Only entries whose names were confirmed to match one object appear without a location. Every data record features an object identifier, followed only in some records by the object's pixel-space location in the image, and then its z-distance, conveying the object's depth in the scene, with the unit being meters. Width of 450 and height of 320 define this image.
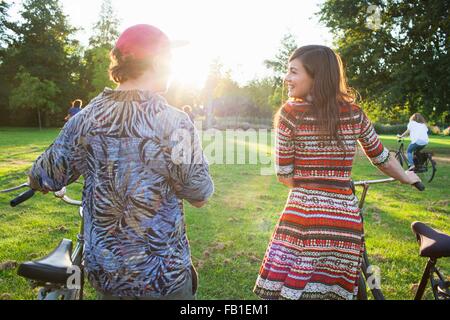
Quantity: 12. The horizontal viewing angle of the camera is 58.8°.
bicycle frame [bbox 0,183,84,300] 1.91
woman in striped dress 2.12
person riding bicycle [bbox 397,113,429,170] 11.69
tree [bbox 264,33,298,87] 64.62
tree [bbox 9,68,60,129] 37.19
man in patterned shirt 1.64
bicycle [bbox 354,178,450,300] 2.39
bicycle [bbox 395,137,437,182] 11.45
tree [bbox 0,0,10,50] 40.78
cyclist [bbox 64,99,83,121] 13.80
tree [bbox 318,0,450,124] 21.55
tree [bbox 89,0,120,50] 52.16
